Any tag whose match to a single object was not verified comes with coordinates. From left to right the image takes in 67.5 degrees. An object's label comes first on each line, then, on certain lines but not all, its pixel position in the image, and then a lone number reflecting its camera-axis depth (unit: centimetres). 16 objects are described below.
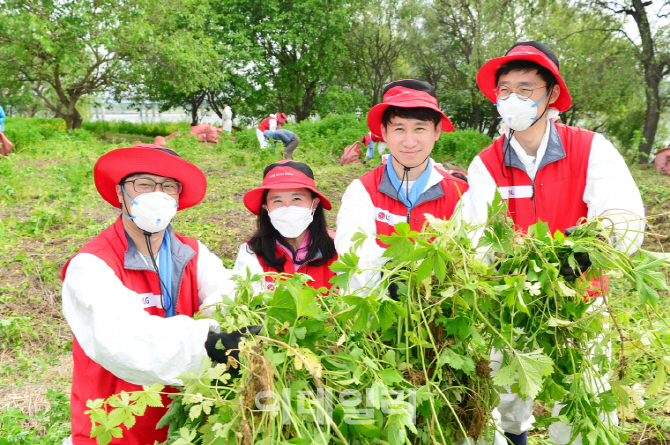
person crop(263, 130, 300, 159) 1195
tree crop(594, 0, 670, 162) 1076
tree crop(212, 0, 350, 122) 2245
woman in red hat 264
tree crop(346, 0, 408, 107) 2153
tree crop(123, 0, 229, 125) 1517
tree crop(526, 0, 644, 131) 1156
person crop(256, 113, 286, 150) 1280
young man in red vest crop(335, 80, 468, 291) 249
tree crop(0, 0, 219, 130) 1286
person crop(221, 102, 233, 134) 1923
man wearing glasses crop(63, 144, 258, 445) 143
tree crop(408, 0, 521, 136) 1443
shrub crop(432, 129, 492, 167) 1270
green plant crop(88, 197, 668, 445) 102
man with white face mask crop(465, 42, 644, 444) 234
